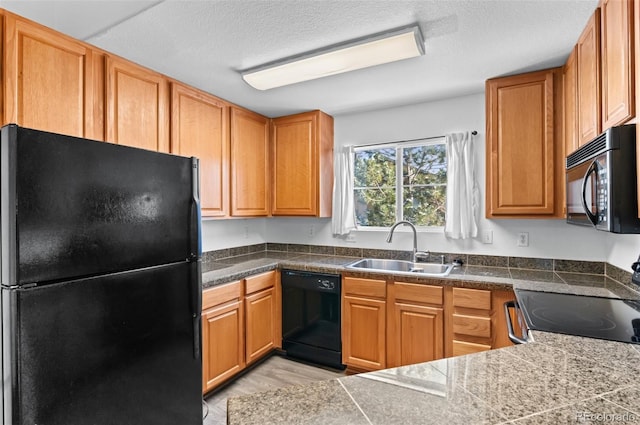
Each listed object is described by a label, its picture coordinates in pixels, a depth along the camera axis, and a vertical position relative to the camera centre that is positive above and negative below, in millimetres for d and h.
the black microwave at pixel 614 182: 1142 +113
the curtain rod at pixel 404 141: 2665 +682
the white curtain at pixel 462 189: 2678 +201
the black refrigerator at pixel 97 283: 1088 -285
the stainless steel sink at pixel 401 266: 2694 -476
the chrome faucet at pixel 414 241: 2777 -254
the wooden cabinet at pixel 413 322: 2098 -790
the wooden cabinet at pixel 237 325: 2211 -879
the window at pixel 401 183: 2908 +290
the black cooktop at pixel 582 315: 1196 -458
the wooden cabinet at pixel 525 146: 2164 +470
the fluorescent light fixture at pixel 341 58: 1715 +940
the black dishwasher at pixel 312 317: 2621 -892
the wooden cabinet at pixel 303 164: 3117 +498
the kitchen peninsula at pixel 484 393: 648 -421
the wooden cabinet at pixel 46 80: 1477 +688
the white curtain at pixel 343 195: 3193 +188
